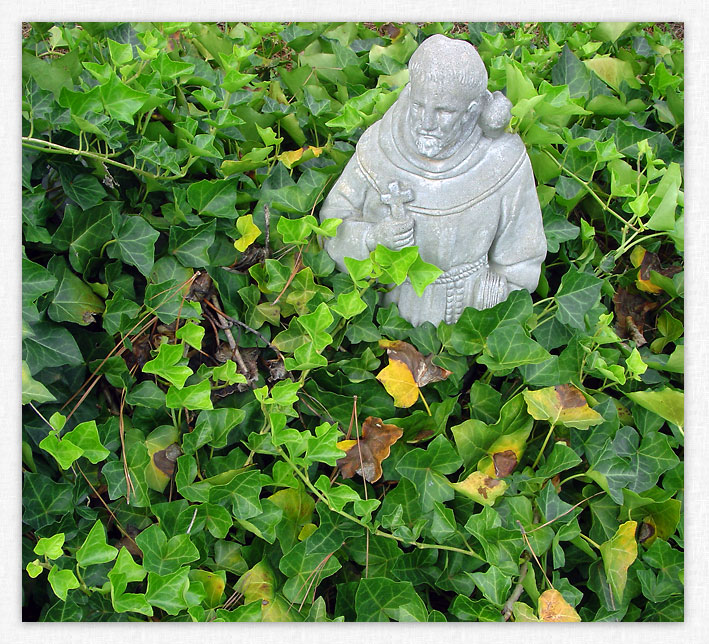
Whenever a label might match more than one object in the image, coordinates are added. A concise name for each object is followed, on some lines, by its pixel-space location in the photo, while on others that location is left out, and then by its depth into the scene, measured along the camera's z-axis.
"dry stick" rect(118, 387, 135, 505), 1.35
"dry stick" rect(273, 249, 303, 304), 1.54
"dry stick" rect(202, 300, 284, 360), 1.52
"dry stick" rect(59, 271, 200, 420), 1.42
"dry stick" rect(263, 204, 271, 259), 1.60
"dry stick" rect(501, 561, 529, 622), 1.35
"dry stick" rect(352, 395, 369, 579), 1.38
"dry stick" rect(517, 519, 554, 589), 1.37
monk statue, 1.26
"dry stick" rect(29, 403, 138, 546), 1.36
